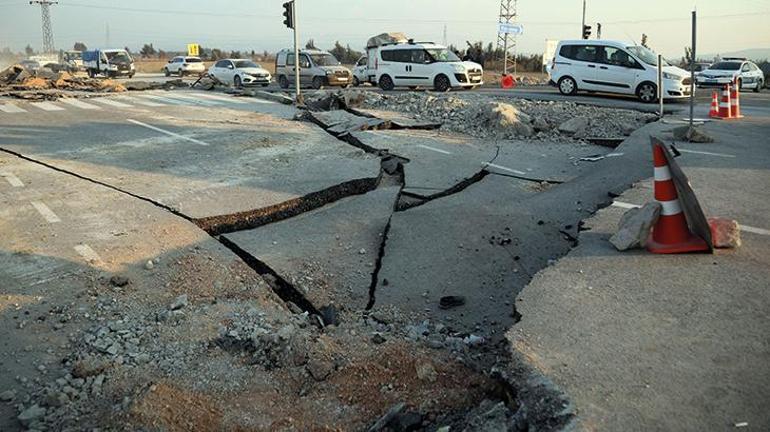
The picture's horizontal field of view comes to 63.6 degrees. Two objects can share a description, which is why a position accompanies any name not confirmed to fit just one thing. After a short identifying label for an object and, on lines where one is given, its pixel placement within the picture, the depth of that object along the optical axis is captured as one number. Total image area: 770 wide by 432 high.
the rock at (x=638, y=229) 5.19
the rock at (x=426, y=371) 3.78
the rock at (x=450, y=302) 5.29
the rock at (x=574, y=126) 12.36
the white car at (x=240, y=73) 29.80
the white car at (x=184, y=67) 44.69
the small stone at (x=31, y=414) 3.57
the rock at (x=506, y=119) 12.35
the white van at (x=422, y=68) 23.53
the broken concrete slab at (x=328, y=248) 5.67
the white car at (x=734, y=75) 26.23
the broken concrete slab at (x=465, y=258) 5.26
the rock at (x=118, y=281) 5.33
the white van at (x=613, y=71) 18.80
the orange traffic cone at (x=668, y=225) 5.09
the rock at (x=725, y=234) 5.19
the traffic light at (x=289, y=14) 18.02
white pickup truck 41.62
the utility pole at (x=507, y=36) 45.31
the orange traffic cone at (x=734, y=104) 14.53
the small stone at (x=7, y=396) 3.83
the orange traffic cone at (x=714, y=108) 14.63
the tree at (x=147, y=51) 101.60
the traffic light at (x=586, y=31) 31.79
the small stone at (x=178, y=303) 5.00
